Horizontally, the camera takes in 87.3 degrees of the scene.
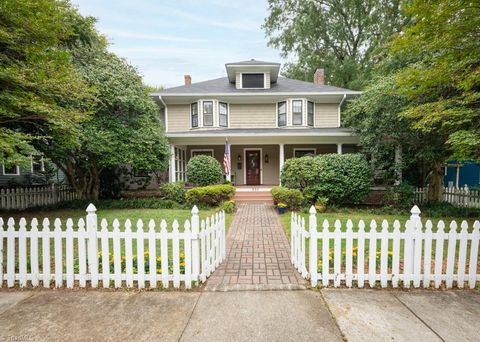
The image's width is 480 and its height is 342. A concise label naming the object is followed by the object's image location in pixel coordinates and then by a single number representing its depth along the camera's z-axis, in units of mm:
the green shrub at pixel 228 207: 9891
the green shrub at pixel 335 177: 10031
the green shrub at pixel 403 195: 10336
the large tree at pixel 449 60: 4629
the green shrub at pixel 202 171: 12211
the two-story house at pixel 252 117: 14711
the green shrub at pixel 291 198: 9773
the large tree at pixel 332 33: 22328
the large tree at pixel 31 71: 4785
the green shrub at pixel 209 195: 10766
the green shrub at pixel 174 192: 11930
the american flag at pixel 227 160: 12742
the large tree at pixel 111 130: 9711
